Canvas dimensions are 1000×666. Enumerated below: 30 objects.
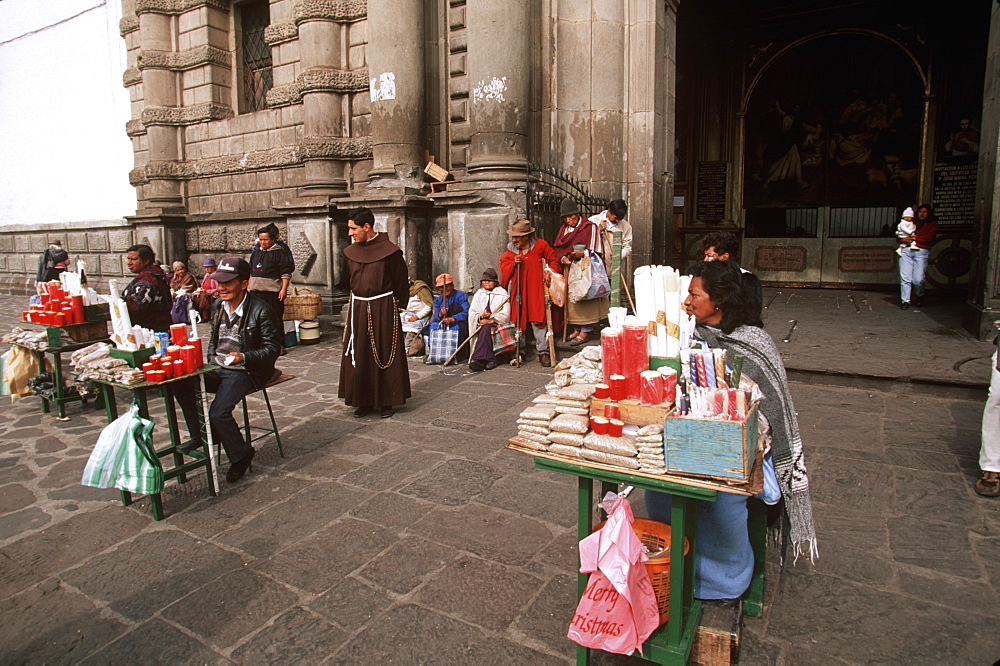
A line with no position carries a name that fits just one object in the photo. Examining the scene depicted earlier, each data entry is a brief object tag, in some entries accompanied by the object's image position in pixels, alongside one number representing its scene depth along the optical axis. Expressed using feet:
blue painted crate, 6.92
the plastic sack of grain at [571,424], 7.88
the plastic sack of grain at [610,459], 7.43
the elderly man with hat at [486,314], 24.89
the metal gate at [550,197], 26.00
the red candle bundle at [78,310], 20.33
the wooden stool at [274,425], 15.42
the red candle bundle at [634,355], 8.08
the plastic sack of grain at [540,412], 8.17
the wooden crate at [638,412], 7.65
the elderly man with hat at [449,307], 26.50
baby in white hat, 33.14
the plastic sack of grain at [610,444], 7.45
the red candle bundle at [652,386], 7.77
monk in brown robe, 19.11
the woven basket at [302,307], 30.19
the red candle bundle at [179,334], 13.80
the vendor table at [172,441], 13.11
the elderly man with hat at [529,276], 25.38
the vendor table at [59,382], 19.94
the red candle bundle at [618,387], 8.05
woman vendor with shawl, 8.50
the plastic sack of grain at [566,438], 7.83
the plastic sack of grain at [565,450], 7.80
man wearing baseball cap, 14.39
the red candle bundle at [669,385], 7.81
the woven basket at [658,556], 7.95
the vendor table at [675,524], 7.17
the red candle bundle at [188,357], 13.76
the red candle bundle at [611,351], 8.14
